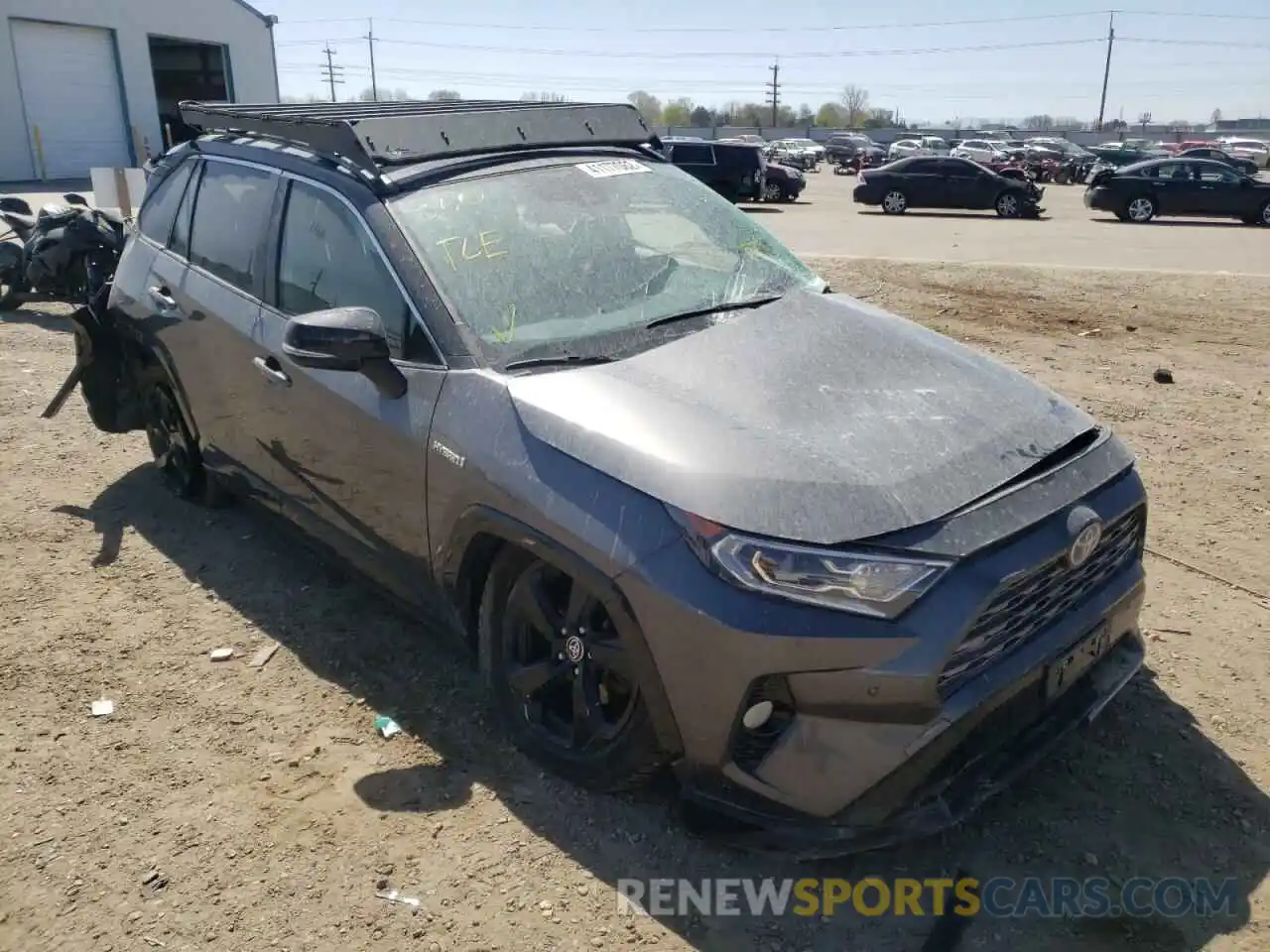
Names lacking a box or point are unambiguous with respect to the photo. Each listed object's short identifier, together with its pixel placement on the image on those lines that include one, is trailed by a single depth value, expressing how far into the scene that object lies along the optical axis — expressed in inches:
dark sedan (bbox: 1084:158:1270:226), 854.5
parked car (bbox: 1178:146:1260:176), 1298.0
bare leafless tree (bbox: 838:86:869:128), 5009.8
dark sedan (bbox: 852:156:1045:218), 922.7
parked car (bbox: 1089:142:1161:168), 1537.9
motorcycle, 359.9
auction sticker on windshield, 148.3
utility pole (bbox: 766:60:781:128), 4192.9
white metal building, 1202.0
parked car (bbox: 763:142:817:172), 1822.1
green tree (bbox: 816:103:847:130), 4940.9
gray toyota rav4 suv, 91.3
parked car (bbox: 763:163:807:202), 1051.3
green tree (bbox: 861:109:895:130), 4497.5
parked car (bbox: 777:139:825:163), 2160.4
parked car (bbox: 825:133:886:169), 1888.2
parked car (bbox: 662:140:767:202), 989.8
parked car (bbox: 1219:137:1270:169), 1939.0
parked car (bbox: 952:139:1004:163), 1798.2
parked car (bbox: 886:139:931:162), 1880.9
